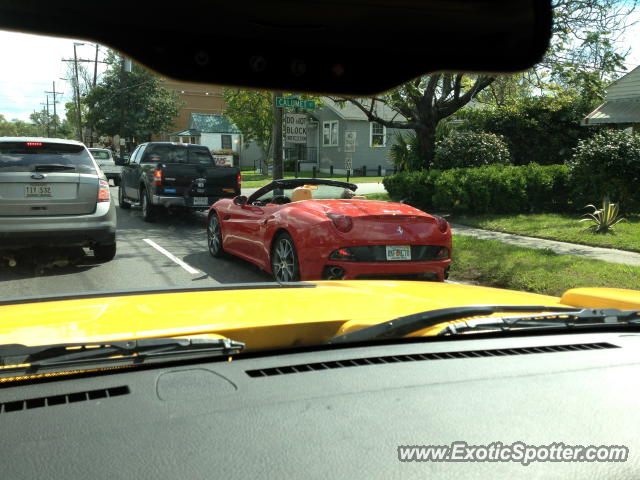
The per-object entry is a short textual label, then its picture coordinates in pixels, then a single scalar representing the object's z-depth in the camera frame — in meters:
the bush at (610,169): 14.96
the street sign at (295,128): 16.14
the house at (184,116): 55.47
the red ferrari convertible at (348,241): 6.93
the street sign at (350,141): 21.03
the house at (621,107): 22.14
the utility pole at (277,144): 16.09
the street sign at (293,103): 14.45
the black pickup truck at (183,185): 14.81
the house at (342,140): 44.72
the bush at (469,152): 19.56
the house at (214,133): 59.28
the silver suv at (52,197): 8.33
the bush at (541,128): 23.34
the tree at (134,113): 39.12
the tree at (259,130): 40.10
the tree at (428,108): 19.61
